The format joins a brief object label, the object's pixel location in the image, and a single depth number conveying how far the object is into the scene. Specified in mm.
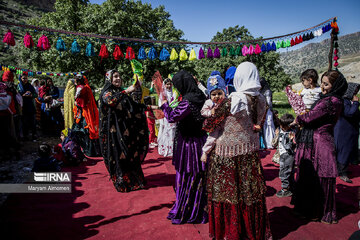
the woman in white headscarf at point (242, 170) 2133
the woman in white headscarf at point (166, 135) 5730
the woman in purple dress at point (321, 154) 2584
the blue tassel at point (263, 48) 8105
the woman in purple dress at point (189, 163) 2631
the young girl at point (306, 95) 3074
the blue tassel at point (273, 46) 8102
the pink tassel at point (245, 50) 8234
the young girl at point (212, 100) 2256
